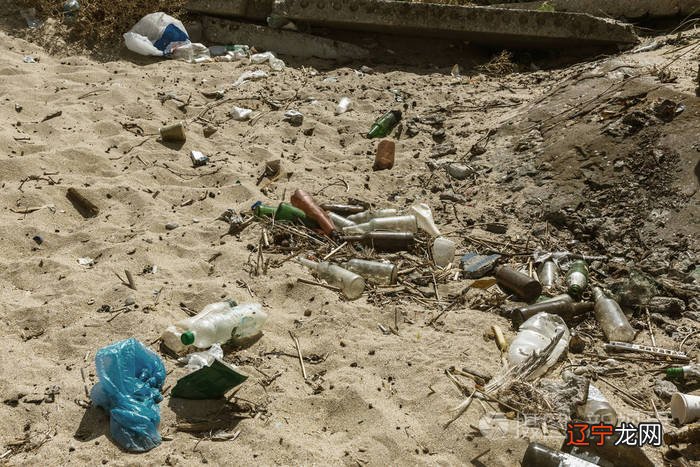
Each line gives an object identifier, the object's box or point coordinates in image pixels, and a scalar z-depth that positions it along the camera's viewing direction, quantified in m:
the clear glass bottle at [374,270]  3.89
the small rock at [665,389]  3.05
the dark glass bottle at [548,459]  2.69
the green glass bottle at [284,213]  4.33
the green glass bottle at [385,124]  5.50
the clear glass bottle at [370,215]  4.46
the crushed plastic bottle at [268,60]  6.56
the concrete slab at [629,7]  6.68
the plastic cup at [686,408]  2.86
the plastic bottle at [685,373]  3.12
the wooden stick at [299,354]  3.18
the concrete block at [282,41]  6.91
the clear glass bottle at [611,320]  3.43
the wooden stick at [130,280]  3.59
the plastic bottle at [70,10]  6.60
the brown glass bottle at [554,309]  3.53
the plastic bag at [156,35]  6.44
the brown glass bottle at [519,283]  3.72
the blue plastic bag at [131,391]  2.72
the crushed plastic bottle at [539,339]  3.22
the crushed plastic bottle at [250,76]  6.17
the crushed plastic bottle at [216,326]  3.22
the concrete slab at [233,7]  6.87
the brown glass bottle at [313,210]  4.30
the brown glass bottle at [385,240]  4.19
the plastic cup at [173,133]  5.14
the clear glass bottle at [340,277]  3.75
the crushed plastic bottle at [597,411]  2.86
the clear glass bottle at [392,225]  4.32
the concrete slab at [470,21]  6.45
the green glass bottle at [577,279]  3.73
